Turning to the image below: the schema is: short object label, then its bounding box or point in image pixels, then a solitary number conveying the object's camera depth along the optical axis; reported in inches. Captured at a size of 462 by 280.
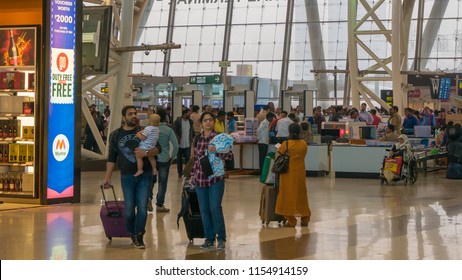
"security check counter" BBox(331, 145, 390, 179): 909.8
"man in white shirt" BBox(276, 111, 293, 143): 904.3
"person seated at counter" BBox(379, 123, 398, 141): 936.3
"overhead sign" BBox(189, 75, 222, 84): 1620.3
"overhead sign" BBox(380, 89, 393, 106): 1693.8
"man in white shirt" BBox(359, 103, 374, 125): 1205.7
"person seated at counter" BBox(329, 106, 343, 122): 1257.4
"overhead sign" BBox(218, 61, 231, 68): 1502.3
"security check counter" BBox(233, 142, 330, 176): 934.4
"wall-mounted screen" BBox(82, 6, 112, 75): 778.8
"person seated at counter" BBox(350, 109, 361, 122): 1161.4
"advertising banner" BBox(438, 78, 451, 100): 1614.2
